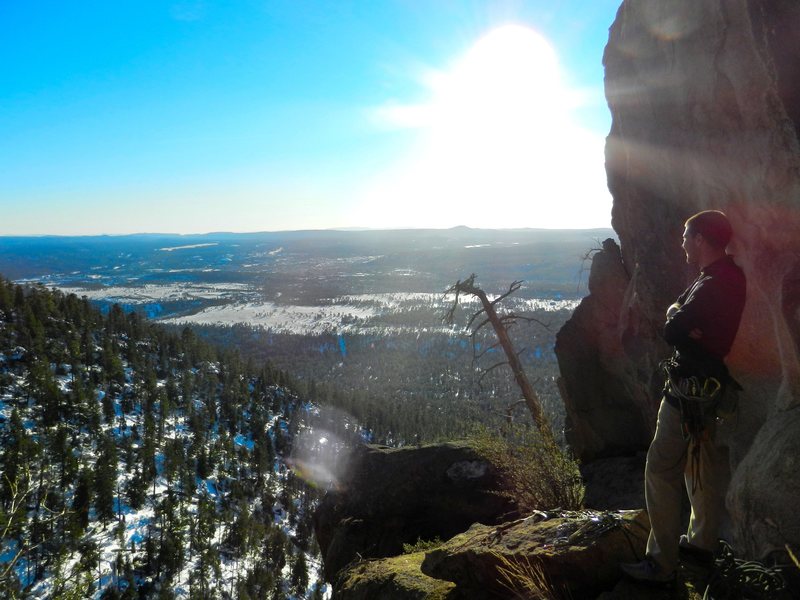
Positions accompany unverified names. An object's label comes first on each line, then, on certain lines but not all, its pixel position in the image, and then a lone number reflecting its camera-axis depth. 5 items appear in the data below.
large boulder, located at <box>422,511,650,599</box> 4.44
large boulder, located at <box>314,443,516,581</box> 10.16
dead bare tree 12.46
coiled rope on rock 3.69
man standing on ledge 4.22
